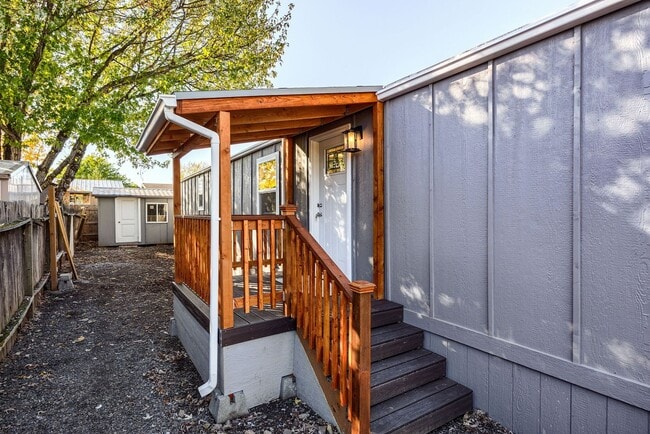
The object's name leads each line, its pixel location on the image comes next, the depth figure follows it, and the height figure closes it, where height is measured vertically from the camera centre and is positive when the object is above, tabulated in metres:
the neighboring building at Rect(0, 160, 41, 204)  6.12 +0.64
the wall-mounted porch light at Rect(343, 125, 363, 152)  3.82 +0.81
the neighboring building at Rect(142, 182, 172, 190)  28.57 +2.33
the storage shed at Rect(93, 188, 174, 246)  13.73 -0.16
